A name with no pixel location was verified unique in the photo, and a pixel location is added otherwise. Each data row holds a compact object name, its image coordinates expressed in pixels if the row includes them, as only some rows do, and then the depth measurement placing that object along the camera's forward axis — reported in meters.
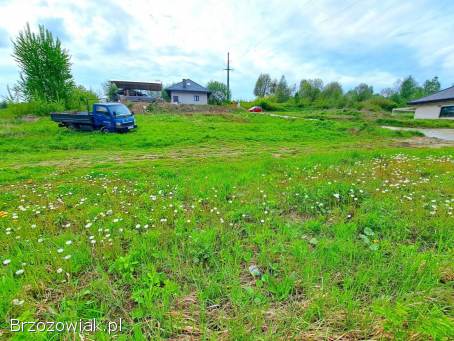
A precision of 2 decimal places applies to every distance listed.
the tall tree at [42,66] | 24.00
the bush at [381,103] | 47.38
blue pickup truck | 13.88
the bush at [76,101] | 26.59
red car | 45.17
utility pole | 42.47
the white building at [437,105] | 29.83
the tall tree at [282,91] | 68.51
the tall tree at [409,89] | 58.38
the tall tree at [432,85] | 66.56
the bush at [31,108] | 22.79
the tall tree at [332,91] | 58.06
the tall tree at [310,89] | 62.31
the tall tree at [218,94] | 50.91
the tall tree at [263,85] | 79.06
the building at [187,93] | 46.53
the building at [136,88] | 49.50
